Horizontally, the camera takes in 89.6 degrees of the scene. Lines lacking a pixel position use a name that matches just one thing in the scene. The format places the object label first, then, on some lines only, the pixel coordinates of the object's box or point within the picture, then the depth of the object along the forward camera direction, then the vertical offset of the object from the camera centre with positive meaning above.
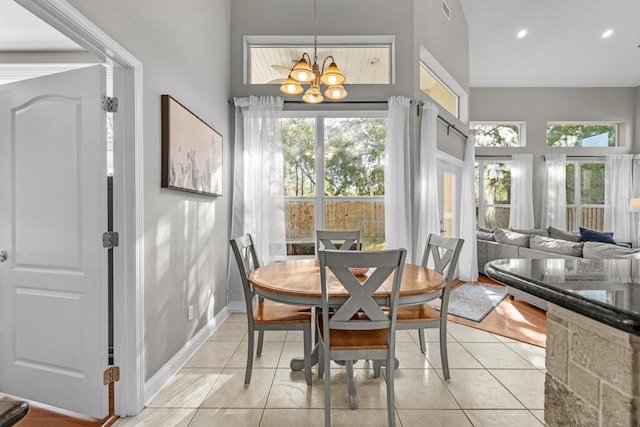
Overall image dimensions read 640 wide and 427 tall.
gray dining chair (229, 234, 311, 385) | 2.12 -0.73
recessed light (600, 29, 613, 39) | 5.41 +2.96
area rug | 3.61 -1.15
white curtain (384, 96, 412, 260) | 3.62 +0.36
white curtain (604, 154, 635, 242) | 6.55 +0.28
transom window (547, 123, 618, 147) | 6.91 +1.58
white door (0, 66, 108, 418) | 1.79 -0.17
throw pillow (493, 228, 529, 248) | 4.71 -0.45
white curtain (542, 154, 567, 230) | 6.63 +0.32
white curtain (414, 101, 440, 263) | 3.72 +0.32
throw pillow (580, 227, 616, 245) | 5.00 -0.45
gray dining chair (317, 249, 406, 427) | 1.64 -0.59
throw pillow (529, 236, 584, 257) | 3.72 -0.47
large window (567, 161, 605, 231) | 6.81 +0.30
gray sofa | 3.37 -0.49
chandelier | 2.25 +0.93
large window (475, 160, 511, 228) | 6.87 +0.35
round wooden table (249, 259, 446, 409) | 1.79 -0.46
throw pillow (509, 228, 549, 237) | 5.85 -0.43
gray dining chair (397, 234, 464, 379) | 2.11 -0.72
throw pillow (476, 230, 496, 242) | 5.57 -0.48
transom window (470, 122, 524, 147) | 6.91 +1.60
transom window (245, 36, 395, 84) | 3.80 +1.83
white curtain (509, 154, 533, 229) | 6.59 +0.34
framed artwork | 2.23 +0.46
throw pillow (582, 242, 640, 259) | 3.18 -0.44
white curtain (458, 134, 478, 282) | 4.90 -0.25
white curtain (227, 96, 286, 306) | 3.64 +0.32
